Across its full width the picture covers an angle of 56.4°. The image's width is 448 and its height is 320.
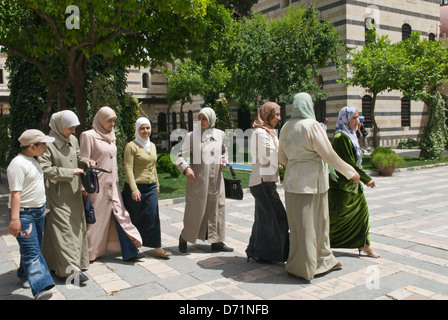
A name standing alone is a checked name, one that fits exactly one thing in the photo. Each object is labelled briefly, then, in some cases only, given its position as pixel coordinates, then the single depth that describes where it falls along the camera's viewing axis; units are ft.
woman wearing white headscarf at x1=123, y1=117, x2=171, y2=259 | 17.97
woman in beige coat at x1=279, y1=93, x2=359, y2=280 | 14.60
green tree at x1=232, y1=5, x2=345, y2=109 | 58.54
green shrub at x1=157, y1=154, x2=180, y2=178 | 46.66
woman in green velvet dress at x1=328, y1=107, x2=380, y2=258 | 17.31
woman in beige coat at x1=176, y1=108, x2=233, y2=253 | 18.72
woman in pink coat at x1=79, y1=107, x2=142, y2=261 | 17.26
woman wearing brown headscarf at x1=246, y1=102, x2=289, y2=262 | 16.44
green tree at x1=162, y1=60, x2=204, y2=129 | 89.20
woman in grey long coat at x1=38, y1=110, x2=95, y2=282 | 15.12
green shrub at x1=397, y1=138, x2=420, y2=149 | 78.38
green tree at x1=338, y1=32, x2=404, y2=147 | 55.53
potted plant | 45.16
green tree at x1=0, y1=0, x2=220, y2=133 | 27.09
